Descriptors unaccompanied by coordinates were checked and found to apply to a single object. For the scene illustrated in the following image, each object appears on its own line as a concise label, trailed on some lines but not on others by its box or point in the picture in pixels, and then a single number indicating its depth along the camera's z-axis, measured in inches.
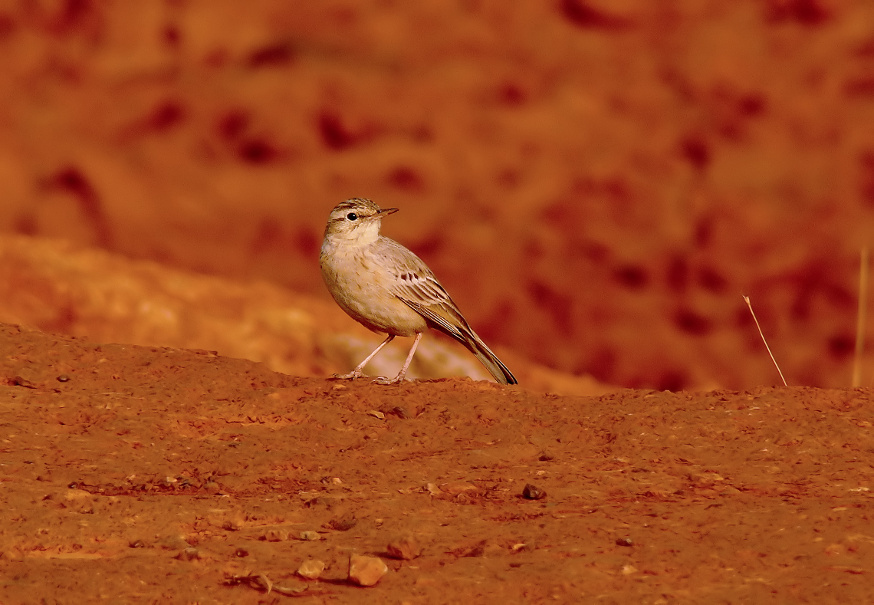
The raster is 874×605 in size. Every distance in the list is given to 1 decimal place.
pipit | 518.9
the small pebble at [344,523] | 300.0
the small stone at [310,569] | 266.2
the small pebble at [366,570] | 260.4
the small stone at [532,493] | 324.5
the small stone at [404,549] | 275.7
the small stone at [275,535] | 292.5
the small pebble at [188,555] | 276.1
